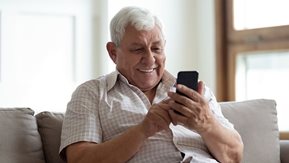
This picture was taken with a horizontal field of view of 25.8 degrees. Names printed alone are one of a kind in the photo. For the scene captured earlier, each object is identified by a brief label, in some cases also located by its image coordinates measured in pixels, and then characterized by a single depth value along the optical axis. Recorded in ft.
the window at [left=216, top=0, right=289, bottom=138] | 9.87
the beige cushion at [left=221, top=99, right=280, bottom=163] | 6.80
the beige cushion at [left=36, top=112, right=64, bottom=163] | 6.05
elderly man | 5.32
